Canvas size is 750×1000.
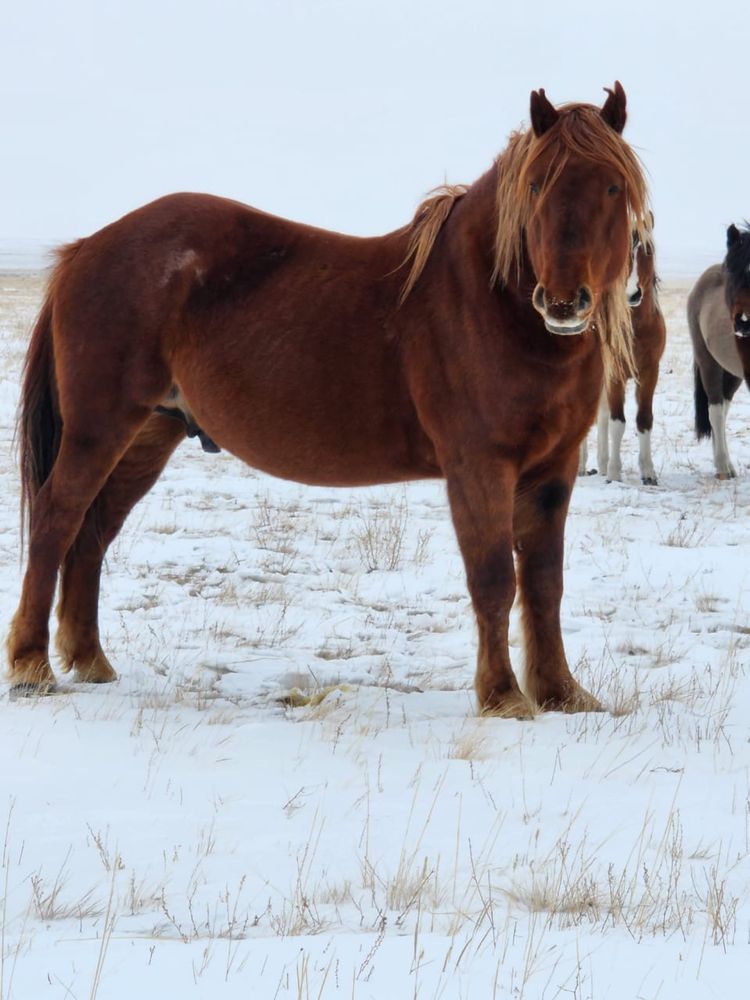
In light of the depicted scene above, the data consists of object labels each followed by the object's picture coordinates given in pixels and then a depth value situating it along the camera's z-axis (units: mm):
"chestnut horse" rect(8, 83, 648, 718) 8633
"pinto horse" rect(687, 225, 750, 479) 19562
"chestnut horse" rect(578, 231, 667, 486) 20328
